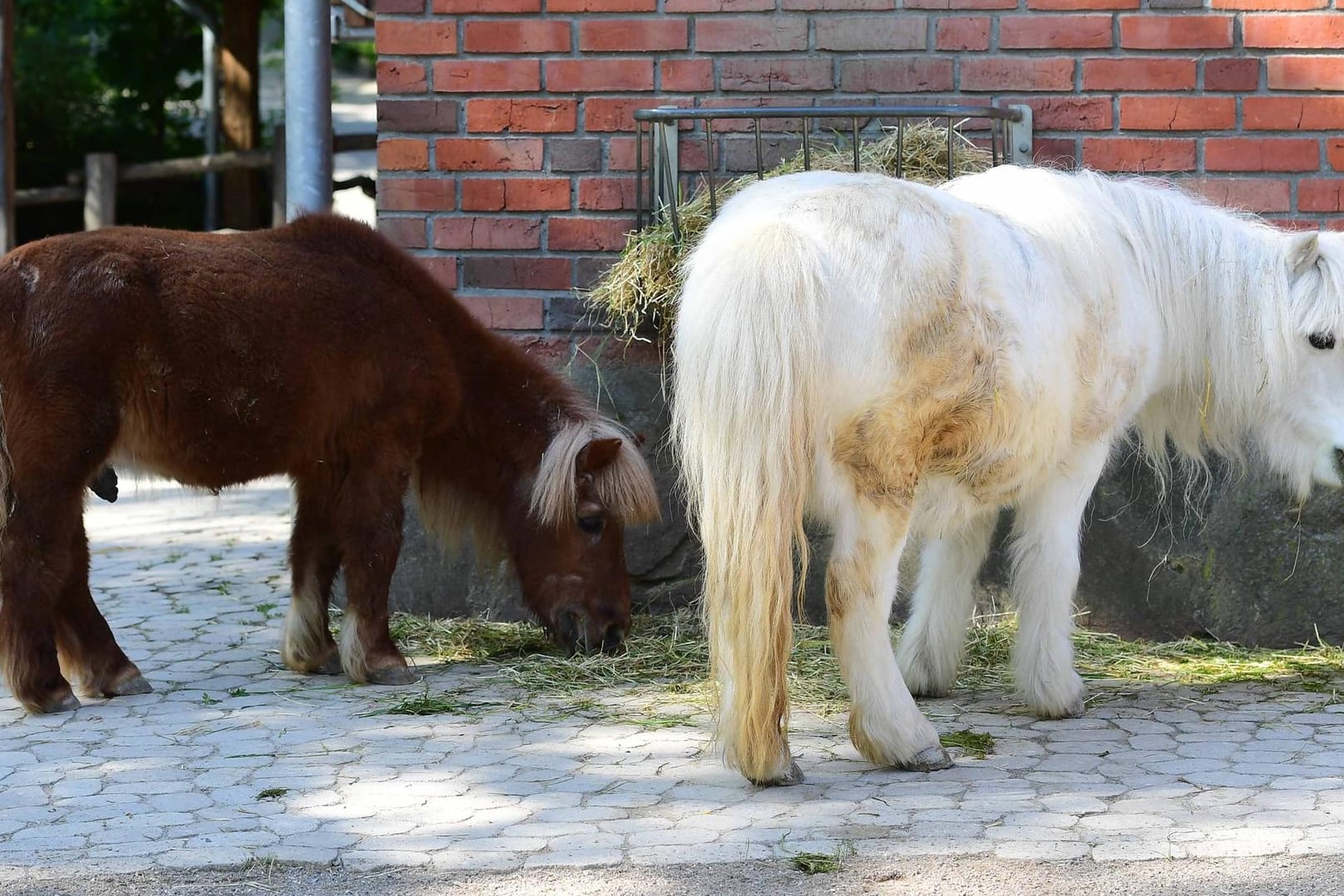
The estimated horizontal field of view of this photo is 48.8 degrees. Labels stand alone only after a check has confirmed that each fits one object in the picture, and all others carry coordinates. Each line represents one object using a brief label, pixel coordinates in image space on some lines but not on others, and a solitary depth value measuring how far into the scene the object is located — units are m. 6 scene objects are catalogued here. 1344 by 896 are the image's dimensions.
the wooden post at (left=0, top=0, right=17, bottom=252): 7.37
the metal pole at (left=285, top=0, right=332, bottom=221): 5.55
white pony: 3.36
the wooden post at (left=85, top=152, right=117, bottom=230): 10.74
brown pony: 4.26
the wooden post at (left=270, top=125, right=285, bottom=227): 10.20
